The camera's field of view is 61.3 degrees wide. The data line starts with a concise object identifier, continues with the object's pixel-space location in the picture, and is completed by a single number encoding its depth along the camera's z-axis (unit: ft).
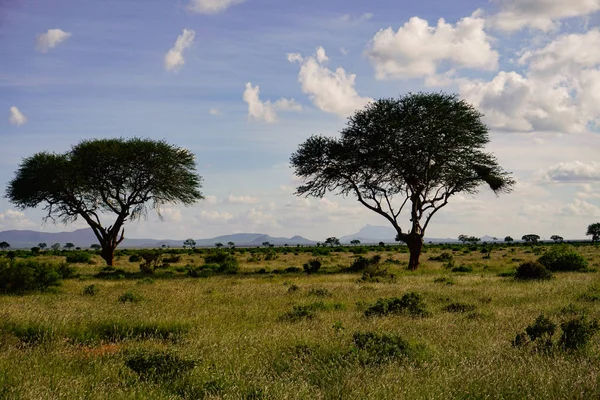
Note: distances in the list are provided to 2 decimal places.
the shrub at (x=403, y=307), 42.71
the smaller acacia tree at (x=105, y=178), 119.44
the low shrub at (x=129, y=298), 51.98
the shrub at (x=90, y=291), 60.24
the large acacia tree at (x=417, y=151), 105.09
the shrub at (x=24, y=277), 63.98
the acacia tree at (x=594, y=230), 394.11
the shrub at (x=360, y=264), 107.41
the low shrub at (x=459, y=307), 45.55
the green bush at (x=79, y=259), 149.79
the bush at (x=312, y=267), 103.03
